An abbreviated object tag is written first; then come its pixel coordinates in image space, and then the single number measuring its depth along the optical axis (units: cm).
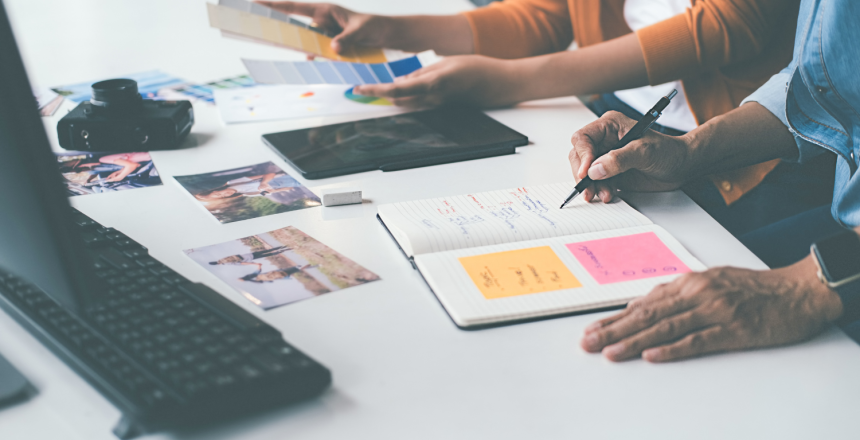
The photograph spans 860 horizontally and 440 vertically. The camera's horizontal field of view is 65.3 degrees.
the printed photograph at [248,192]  85
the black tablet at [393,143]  99
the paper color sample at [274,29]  120
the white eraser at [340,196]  86
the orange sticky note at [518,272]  65
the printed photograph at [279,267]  67
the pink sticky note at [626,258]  68
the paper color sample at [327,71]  117
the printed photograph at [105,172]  92
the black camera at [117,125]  103
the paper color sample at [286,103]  122
